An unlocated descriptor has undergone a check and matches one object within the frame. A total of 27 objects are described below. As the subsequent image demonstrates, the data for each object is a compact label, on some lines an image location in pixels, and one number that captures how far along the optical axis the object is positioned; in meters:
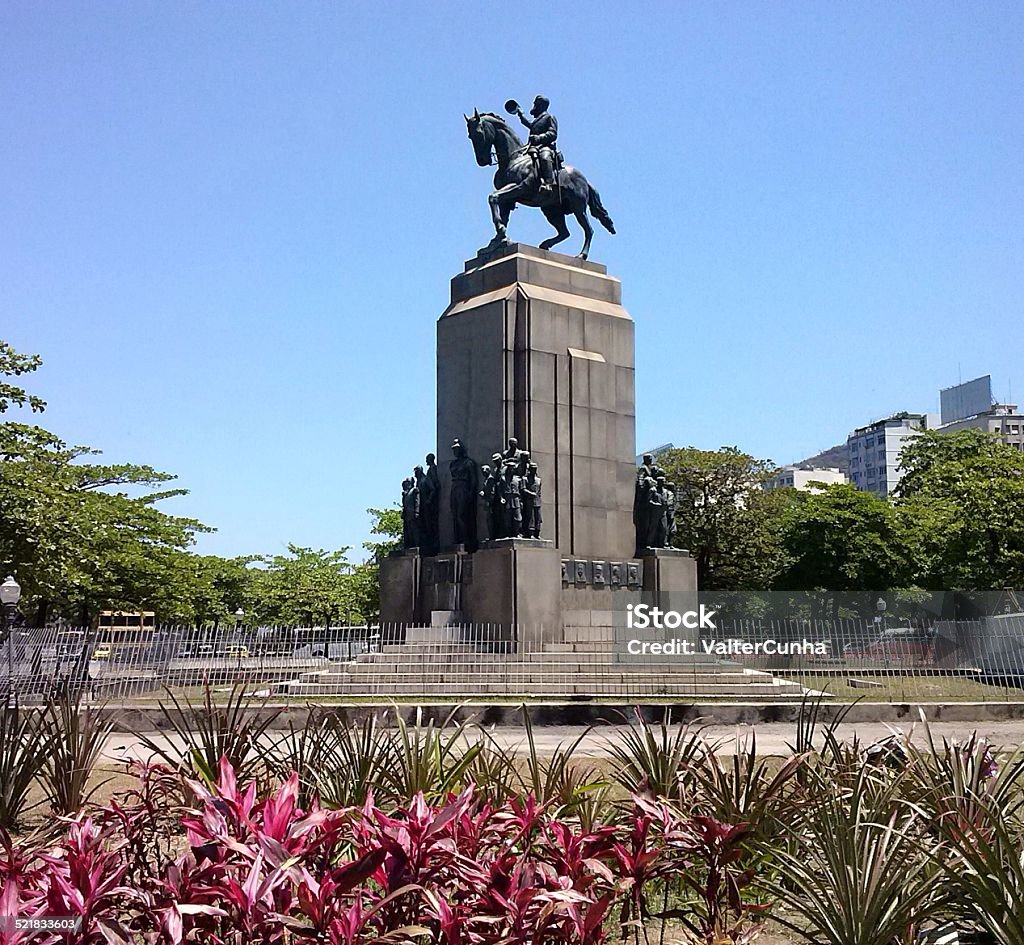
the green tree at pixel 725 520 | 54.53
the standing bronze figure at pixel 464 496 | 25.50
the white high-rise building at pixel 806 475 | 164.50
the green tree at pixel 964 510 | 37.19
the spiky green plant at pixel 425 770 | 6.88
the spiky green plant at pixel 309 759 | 6.82
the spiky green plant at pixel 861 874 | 4.89
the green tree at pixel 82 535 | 26.56
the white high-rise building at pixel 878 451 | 160.50
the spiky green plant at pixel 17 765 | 7.90
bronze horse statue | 27.70
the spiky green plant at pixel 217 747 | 7.05
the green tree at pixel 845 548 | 51.06
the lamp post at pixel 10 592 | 20.23
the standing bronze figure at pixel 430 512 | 26.58
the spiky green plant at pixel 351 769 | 6.94
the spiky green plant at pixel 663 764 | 7.33
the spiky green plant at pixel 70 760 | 8.09
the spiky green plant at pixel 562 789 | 6.72
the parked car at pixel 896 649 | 22.50
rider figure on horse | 28.02
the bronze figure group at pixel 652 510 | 26.58
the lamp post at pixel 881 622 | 22.97
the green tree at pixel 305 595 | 71.31
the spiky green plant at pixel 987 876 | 4.65
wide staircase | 19.33
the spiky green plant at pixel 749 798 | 6.30
